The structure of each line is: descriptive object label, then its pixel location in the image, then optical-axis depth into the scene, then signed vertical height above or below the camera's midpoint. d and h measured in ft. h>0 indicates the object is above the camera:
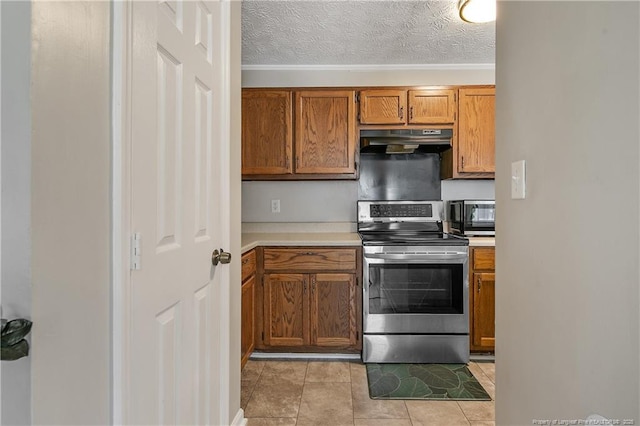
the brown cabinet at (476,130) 9.25 +2.27
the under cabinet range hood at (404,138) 9.12 +2.03
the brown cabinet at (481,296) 8.25 -1.91
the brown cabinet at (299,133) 9.38 +2.22
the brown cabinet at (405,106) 9.32 +2.93
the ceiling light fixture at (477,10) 6.21 +3.77
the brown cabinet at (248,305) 7.36 -2.00
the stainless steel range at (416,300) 8.07 -2.00
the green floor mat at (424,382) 6.72 -3.46
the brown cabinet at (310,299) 8.33 -2.01
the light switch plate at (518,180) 3.30 +0.34
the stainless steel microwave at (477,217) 9.02 -0.04
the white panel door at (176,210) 2.82 +0.05
